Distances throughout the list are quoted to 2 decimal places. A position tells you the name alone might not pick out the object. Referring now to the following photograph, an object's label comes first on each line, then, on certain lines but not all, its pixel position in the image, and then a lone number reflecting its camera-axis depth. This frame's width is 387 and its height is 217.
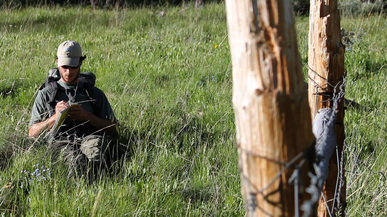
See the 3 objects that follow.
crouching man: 8.45
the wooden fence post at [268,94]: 3.17
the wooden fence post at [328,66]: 5.60
